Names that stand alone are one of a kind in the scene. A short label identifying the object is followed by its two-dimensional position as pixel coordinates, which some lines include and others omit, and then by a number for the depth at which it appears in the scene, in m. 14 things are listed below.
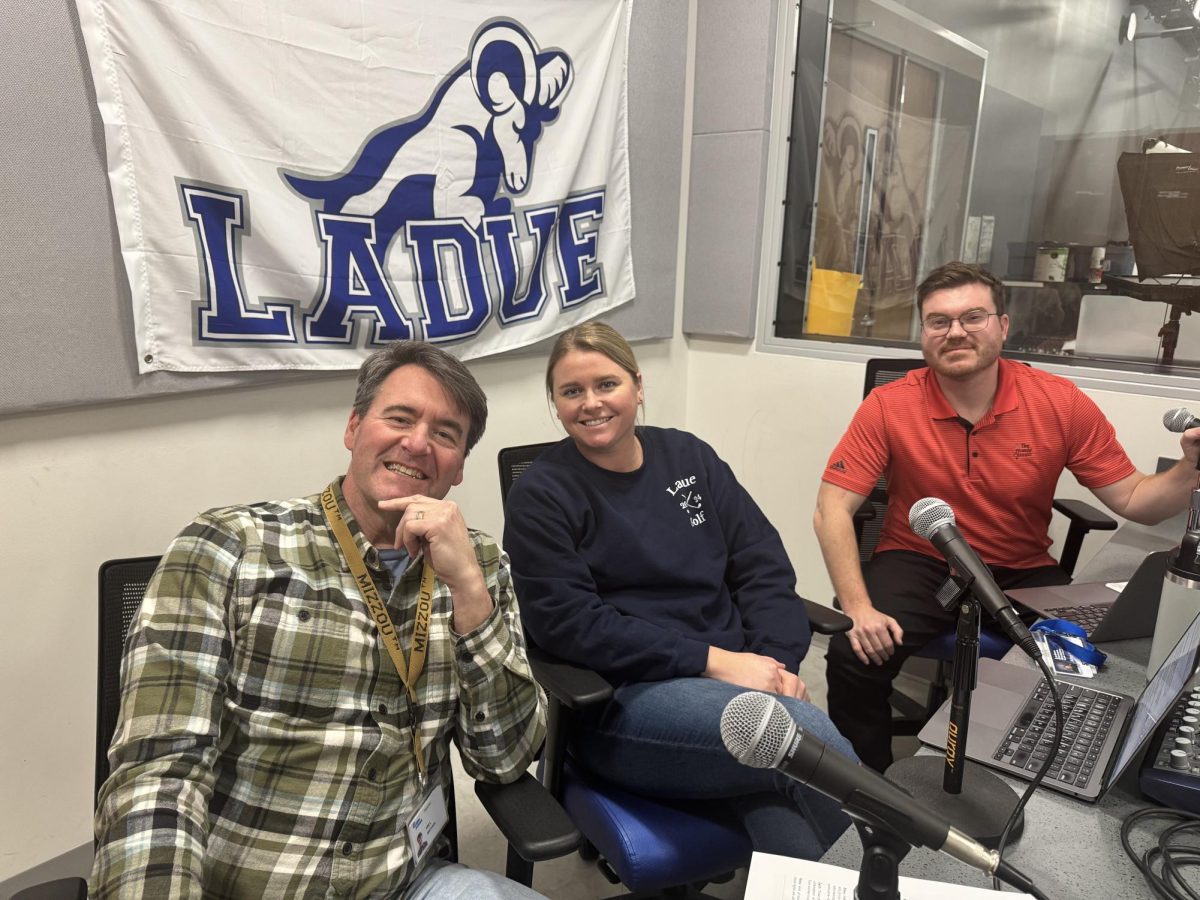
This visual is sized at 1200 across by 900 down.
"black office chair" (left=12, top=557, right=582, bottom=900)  1.11
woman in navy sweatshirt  1.32
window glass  2.44
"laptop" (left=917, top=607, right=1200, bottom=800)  0.94
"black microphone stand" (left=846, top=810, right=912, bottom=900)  0.68
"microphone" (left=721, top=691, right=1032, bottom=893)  0.66
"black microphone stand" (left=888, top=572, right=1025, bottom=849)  0.93
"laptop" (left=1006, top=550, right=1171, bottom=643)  1.35
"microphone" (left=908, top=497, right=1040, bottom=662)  0.94
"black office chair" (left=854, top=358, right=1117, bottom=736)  2.12
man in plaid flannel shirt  1.02
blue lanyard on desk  1.32
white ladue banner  1.74
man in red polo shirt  2.02
